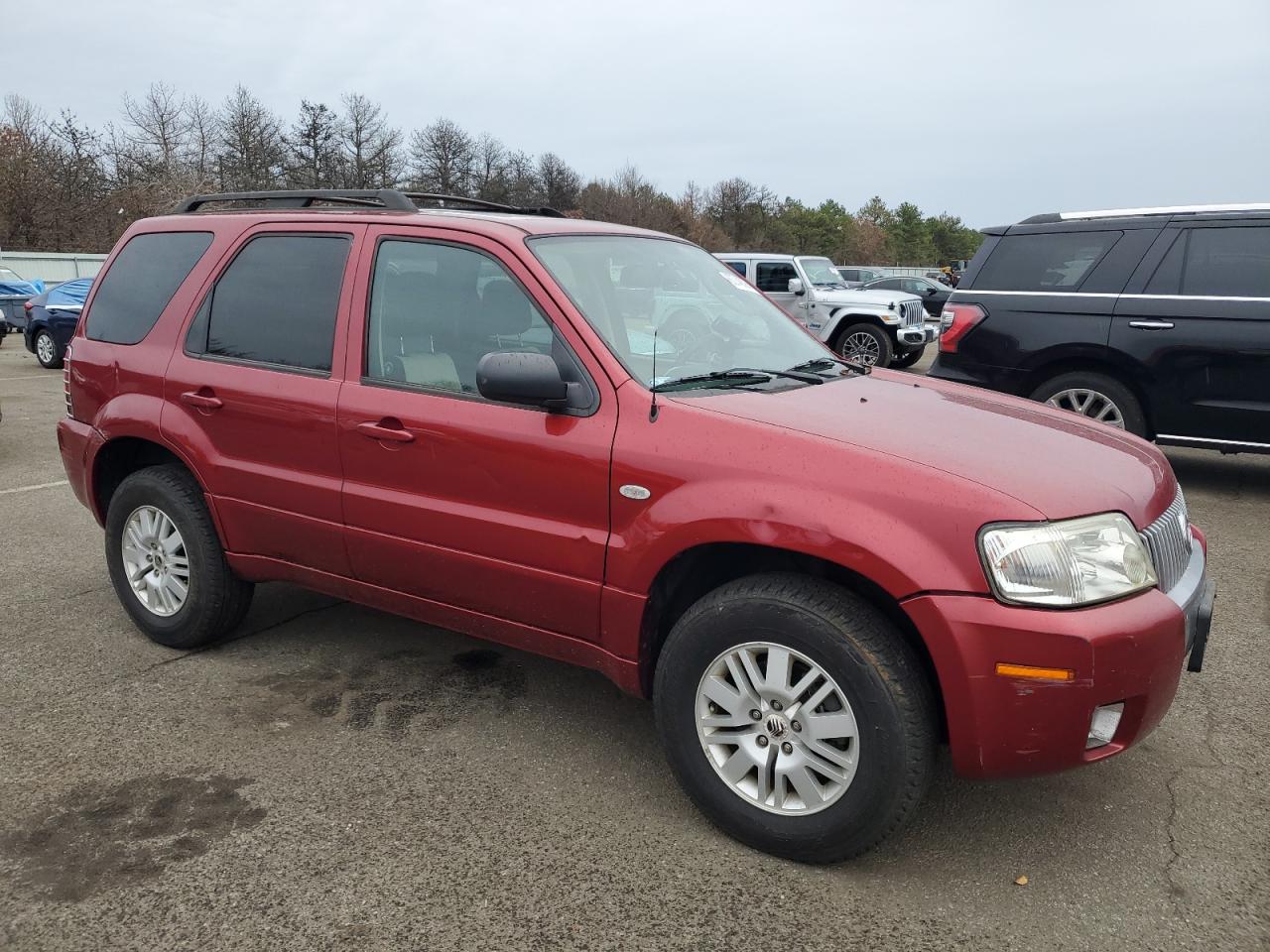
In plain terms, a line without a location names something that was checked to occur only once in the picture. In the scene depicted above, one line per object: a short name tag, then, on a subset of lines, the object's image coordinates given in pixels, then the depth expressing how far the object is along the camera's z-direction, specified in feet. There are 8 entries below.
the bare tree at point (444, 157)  214.48
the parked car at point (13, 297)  68.95
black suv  22.39
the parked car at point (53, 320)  51.57
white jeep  51.08
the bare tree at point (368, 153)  190.70
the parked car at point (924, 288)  82.58
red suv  8.39
